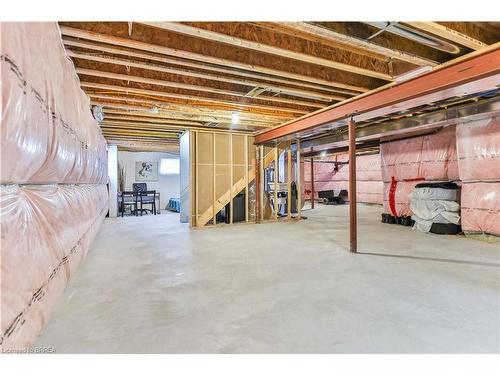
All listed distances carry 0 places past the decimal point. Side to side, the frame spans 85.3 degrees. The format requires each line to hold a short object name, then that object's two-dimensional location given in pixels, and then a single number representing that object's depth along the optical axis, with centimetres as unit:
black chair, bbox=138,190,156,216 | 859
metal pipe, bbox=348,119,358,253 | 385
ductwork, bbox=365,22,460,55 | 220
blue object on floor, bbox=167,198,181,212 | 948
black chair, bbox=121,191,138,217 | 822
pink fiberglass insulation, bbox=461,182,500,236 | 432
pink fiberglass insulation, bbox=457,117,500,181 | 427
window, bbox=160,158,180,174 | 1054
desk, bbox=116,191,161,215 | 884
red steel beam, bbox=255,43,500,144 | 252
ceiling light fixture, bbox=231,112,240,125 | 500
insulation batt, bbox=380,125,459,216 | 533
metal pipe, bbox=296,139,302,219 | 718
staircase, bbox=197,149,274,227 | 621
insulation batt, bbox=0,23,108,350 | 121
